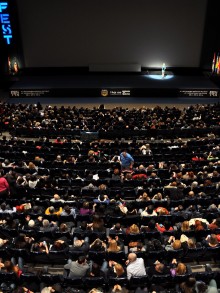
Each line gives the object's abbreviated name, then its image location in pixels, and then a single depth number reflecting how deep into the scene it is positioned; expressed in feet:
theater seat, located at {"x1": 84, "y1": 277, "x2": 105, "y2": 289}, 17.19
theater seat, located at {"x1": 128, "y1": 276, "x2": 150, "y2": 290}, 17.42
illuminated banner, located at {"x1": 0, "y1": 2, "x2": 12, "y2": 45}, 53.54
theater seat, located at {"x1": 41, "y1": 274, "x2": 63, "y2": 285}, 17.16
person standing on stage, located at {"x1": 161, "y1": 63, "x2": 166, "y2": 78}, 59.22
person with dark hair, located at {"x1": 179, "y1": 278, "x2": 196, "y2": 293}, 15.84
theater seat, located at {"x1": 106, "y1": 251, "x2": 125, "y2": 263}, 19.07
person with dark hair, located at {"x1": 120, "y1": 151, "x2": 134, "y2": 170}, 30.65
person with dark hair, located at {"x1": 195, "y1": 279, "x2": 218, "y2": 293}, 16.27
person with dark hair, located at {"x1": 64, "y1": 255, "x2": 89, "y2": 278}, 17.78
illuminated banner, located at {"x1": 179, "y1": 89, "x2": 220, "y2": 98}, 55.62
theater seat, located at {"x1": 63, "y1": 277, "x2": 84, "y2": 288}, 17.32
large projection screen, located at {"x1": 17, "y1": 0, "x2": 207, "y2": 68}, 57.33
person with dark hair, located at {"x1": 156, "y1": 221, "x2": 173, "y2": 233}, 21.70
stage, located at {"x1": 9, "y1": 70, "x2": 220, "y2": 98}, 55.51
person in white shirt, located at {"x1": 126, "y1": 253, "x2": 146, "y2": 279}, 17.81
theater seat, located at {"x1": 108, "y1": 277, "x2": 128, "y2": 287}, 17.18
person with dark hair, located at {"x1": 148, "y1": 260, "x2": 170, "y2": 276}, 17.58
